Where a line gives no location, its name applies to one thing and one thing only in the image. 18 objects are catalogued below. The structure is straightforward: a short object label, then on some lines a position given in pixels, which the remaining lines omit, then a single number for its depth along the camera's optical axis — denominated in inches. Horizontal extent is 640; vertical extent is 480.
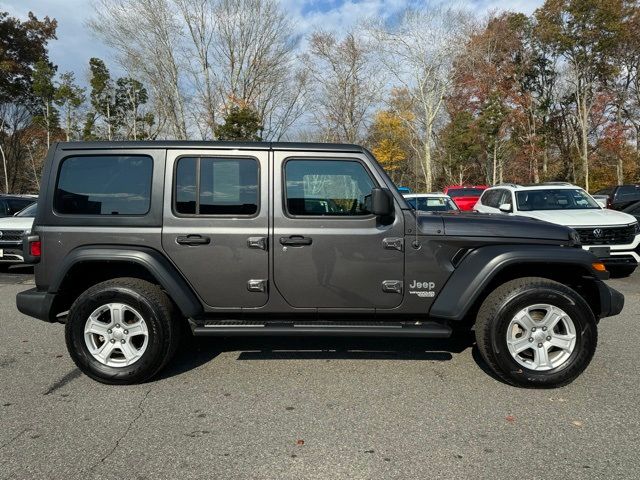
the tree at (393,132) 1454.2
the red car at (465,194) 762.2
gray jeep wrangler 143.7
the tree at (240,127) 927.0
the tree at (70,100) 1333.9
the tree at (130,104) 1305.4
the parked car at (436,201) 460.3
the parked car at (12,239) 354.3
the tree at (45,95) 1267.2
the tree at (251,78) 1133.1
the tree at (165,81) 1079.0
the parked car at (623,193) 722.4
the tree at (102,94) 1417.3
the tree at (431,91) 1285.7
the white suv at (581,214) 315.9
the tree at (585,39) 964.6
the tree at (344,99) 1400.1
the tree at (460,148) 1390.3
